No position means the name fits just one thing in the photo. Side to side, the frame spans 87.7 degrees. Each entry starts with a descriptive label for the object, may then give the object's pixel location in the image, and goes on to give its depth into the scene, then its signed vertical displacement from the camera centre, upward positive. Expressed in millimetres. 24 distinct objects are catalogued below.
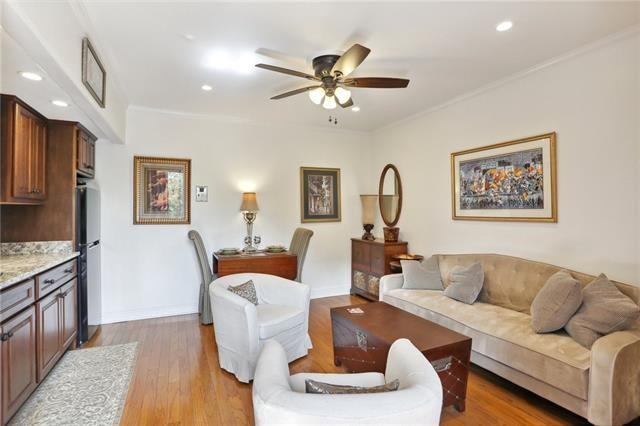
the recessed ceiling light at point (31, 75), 2129 +921
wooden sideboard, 4574 -687
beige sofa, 1887 -877
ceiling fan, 2442 +1086
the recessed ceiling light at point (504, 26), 2340 +1349
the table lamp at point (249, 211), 4508 +70
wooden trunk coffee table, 2146 -880
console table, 3953 -582
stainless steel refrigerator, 3264 -468
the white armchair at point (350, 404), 1072 -634
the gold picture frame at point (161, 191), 4160 +332
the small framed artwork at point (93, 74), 2307 +1100
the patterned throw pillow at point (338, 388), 1265 -671
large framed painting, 3024 +344
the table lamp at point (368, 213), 5156 +39
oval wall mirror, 4965 +302
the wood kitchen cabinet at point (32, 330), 1938 -789
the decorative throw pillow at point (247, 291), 3031 -683
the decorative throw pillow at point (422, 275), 3654 -665
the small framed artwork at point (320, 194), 5133 +337
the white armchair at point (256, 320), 2547 -848
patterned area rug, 2152 -1286
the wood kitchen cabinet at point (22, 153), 2520 +527
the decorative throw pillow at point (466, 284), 3170 -671
